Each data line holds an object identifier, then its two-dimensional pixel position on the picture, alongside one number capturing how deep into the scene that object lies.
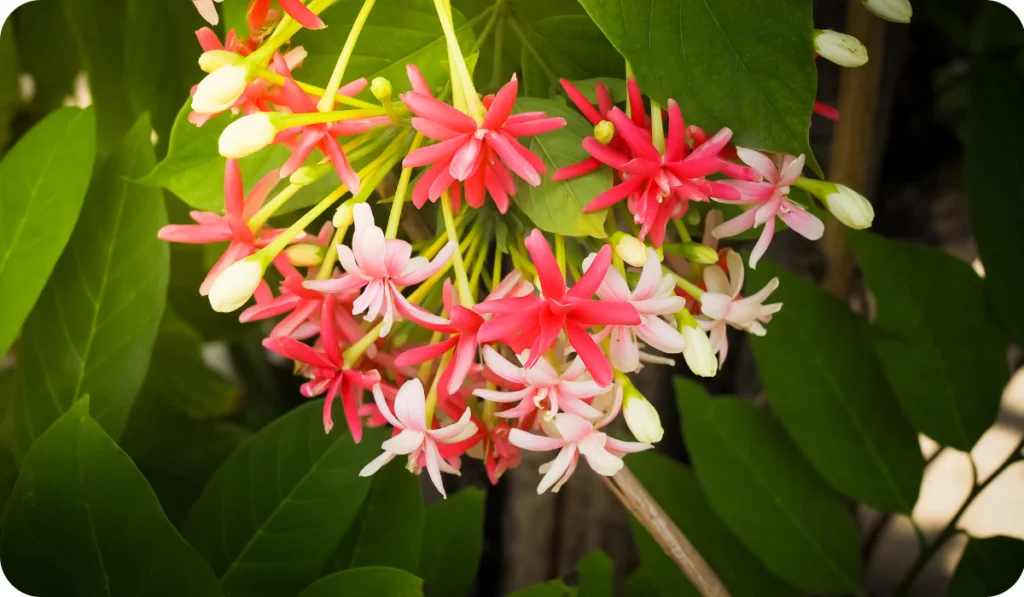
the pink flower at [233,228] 0.27
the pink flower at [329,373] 0.27
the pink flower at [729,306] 0.28
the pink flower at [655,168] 0.24
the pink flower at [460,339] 0.24
